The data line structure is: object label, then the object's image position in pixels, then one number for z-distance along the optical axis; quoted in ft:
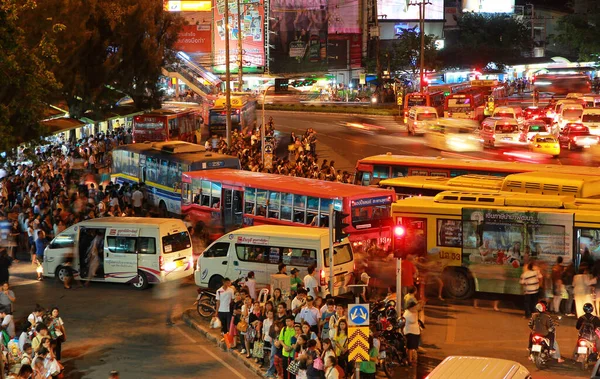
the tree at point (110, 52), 150.09
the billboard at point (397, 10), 352.49
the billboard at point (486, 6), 396.37
